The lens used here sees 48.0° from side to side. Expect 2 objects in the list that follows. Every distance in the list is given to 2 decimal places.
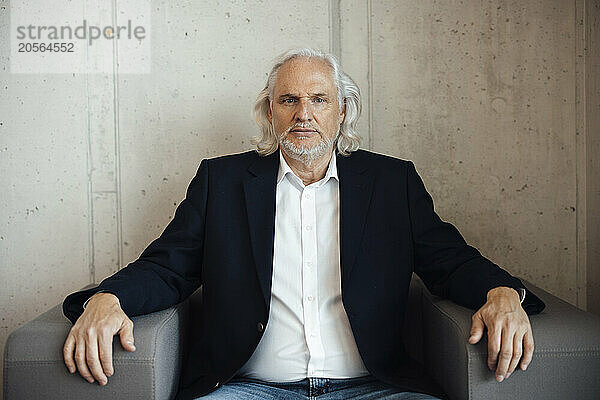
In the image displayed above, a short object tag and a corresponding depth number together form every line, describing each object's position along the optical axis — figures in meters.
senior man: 1.98
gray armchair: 1.71
